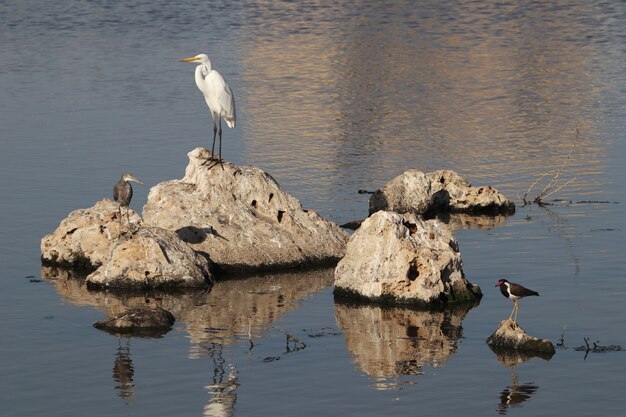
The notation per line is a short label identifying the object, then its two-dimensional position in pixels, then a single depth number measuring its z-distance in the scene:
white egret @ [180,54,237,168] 28.28
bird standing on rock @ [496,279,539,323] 21.19
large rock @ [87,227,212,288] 24.06
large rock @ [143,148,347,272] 25.75
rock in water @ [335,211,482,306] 23.30
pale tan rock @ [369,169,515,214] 29.61
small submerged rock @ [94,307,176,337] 21.75
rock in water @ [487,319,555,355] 20.64
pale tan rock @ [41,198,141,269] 25.50
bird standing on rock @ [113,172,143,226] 24.95
